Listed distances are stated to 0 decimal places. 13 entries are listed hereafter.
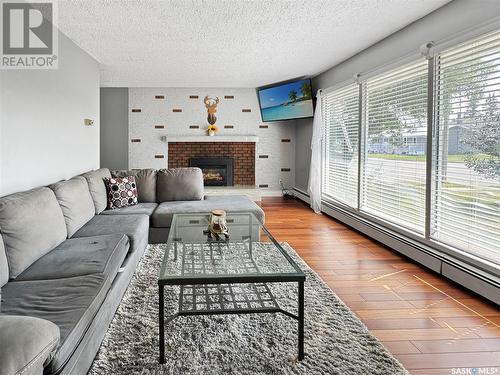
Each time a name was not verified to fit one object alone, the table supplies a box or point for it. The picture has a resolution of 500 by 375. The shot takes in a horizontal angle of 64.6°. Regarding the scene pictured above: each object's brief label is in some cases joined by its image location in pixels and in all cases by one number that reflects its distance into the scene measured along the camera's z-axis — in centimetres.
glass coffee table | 205
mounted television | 728
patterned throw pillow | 453
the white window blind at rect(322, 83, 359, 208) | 554
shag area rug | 195
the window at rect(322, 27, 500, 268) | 292
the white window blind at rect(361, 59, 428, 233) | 384
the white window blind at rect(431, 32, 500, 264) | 287
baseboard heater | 282
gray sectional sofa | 143
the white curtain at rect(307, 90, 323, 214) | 675
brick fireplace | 842
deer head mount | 821
